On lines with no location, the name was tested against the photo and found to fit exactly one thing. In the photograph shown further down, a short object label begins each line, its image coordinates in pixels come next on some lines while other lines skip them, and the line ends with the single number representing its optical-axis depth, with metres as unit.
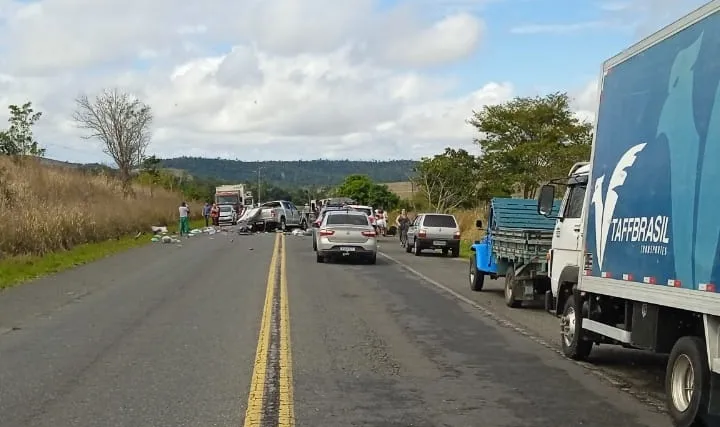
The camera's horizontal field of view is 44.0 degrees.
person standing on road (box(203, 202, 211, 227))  61.59
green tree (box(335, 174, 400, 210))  96.32
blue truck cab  15.45
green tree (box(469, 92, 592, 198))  48.81
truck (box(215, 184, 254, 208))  75.56
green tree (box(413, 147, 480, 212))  59.16
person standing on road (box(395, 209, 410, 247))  38.90
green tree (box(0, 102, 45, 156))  46.56
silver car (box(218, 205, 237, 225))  64.62
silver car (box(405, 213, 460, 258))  32.34
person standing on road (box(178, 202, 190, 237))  45.09
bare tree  65.88
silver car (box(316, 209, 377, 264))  26.77
